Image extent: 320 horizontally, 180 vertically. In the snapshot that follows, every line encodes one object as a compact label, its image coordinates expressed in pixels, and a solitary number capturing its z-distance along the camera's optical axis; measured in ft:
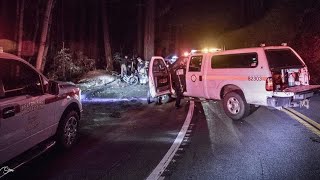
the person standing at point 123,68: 48.77
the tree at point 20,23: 31.94
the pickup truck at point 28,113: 11.52
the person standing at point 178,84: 28.24
